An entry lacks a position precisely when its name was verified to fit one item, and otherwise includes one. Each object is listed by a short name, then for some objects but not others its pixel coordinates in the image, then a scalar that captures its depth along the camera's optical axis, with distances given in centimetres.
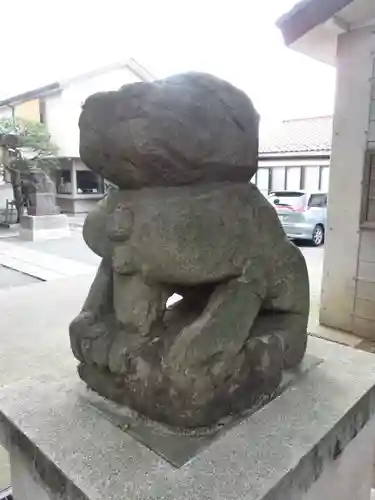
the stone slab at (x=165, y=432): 86
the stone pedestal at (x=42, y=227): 702
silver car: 680
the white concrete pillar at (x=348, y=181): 254
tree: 798
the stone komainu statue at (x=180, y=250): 87
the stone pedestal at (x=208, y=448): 79
